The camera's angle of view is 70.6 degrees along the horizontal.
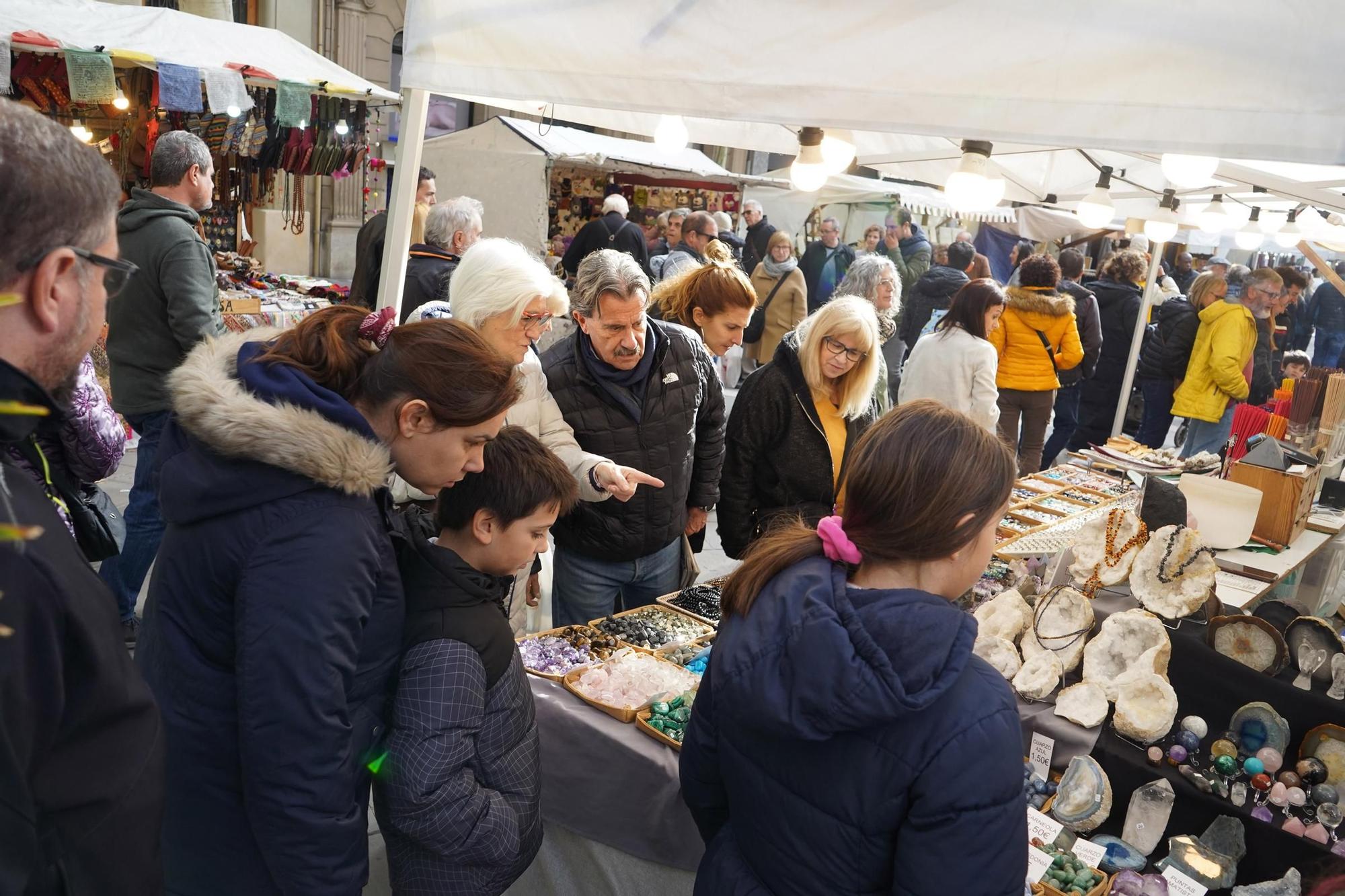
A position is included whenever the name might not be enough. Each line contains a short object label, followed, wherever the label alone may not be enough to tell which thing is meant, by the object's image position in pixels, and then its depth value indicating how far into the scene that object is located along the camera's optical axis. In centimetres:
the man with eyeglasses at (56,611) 88
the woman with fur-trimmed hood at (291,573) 135
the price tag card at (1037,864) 183
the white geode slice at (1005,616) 245
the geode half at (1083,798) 200
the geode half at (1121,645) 224
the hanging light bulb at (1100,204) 485
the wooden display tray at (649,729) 216
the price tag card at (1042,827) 195
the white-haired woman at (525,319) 253
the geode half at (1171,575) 238
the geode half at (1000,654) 232
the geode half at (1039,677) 223
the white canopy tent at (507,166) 884
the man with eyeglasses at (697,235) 747
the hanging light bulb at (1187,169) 274
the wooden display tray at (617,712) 224
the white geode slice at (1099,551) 259
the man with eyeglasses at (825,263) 886
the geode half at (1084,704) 213
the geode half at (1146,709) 207
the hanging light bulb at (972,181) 311
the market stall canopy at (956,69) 153
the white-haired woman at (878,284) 527
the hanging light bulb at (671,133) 378
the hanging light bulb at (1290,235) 657
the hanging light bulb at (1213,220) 610
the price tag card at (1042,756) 216
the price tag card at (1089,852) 192
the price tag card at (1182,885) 184
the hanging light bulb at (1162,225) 583
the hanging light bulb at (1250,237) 673
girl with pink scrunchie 120
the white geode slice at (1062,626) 234
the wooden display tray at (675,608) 283
